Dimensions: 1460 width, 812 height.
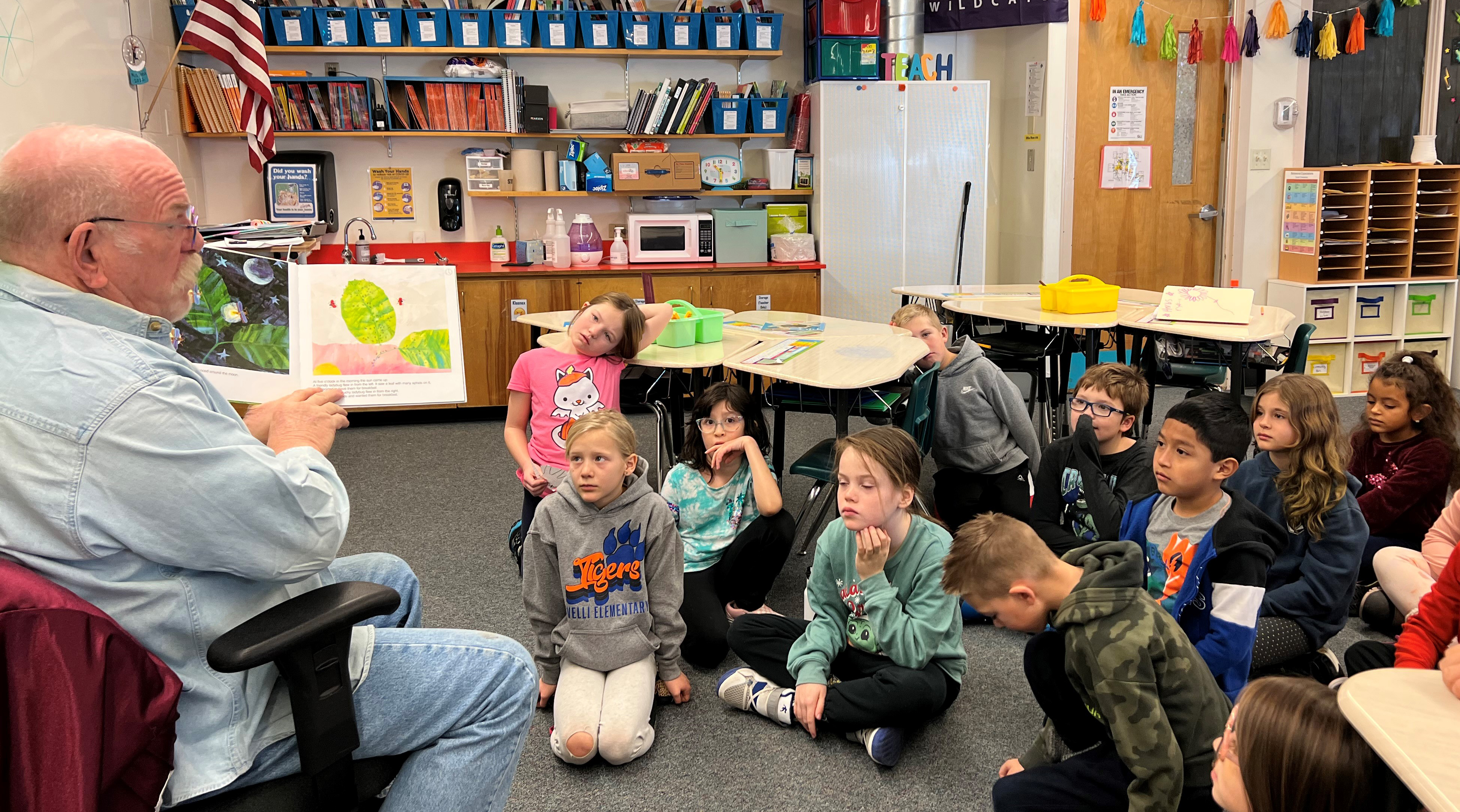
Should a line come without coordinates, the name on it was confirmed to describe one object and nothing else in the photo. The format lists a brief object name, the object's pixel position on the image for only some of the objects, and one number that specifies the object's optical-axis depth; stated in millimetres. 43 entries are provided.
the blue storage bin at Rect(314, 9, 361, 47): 5449
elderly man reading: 1188
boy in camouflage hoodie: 1552
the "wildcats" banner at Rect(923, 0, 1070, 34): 5992
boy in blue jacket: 1933
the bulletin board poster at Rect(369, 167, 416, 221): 5914
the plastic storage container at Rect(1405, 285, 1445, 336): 5863
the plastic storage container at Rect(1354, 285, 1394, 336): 5785
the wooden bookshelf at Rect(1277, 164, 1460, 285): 5715
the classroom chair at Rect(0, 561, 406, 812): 1039
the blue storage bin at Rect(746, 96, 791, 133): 5926
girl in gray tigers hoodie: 2354
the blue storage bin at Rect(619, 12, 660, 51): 5691
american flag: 4594
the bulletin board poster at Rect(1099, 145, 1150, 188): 6293
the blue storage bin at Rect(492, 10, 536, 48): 5551
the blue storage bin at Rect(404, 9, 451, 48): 5512
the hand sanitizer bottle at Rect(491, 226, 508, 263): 5871
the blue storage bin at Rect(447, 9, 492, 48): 5543
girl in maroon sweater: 2805
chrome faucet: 5441
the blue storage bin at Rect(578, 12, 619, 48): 5652
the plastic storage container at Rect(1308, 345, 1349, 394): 5812
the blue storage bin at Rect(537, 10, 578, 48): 5609
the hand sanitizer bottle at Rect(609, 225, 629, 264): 5902
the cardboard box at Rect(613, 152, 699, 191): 5781
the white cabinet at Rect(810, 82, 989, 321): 5902
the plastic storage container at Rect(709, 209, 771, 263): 5914
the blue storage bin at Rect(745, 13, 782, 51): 5773
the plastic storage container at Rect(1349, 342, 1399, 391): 5887
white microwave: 5844
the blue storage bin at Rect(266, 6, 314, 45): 5418
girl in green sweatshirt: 2203
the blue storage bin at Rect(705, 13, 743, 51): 5789
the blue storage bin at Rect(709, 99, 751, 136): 5867
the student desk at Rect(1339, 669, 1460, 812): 921
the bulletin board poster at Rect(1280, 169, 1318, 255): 5801
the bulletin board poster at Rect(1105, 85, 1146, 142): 6238
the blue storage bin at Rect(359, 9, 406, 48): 5469
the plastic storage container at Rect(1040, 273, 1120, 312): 4309
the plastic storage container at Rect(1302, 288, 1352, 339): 5793
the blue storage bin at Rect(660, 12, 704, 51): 5742
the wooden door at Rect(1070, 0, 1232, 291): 6180
